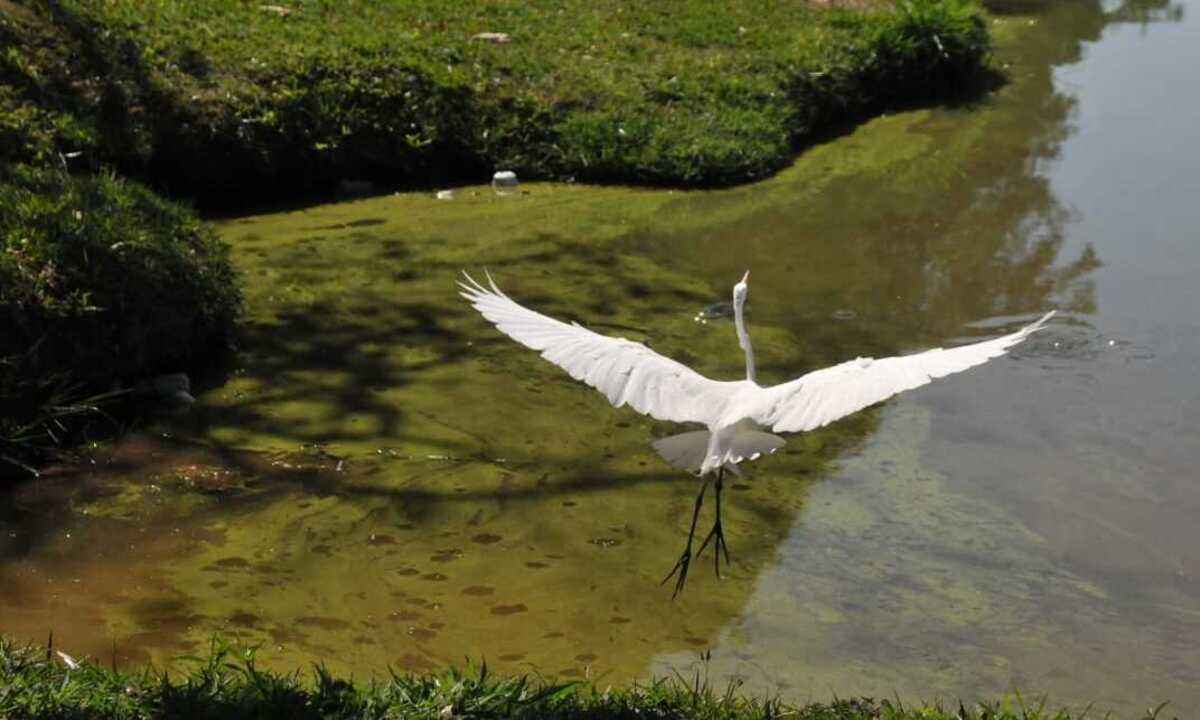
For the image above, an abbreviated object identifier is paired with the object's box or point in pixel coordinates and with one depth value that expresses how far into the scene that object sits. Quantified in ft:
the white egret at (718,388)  13.06
